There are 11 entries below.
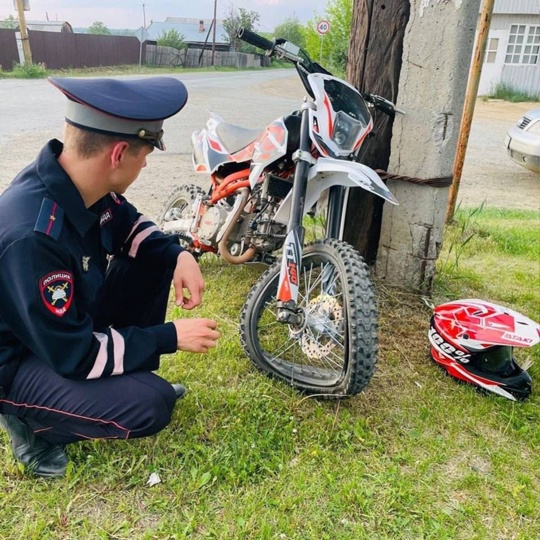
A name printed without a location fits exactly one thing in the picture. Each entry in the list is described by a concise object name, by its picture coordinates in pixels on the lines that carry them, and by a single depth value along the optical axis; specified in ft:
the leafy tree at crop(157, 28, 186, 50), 135.44
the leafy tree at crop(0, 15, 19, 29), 124.28
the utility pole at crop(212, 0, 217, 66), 130.41
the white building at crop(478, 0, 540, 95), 75.00
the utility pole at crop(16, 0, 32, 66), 69.72
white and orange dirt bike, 7.91
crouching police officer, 5.62
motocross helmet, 8.71
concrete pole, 10.00
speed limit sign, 59.34
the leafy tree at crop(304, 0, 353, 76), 101.91
